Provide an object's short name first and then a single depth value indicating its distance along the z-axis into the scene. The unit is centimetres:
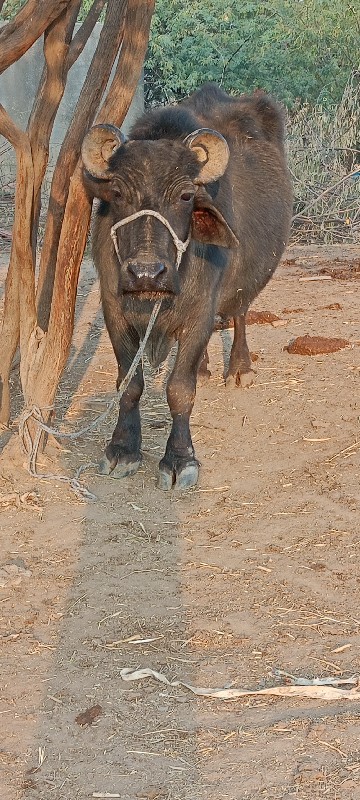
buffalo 471
